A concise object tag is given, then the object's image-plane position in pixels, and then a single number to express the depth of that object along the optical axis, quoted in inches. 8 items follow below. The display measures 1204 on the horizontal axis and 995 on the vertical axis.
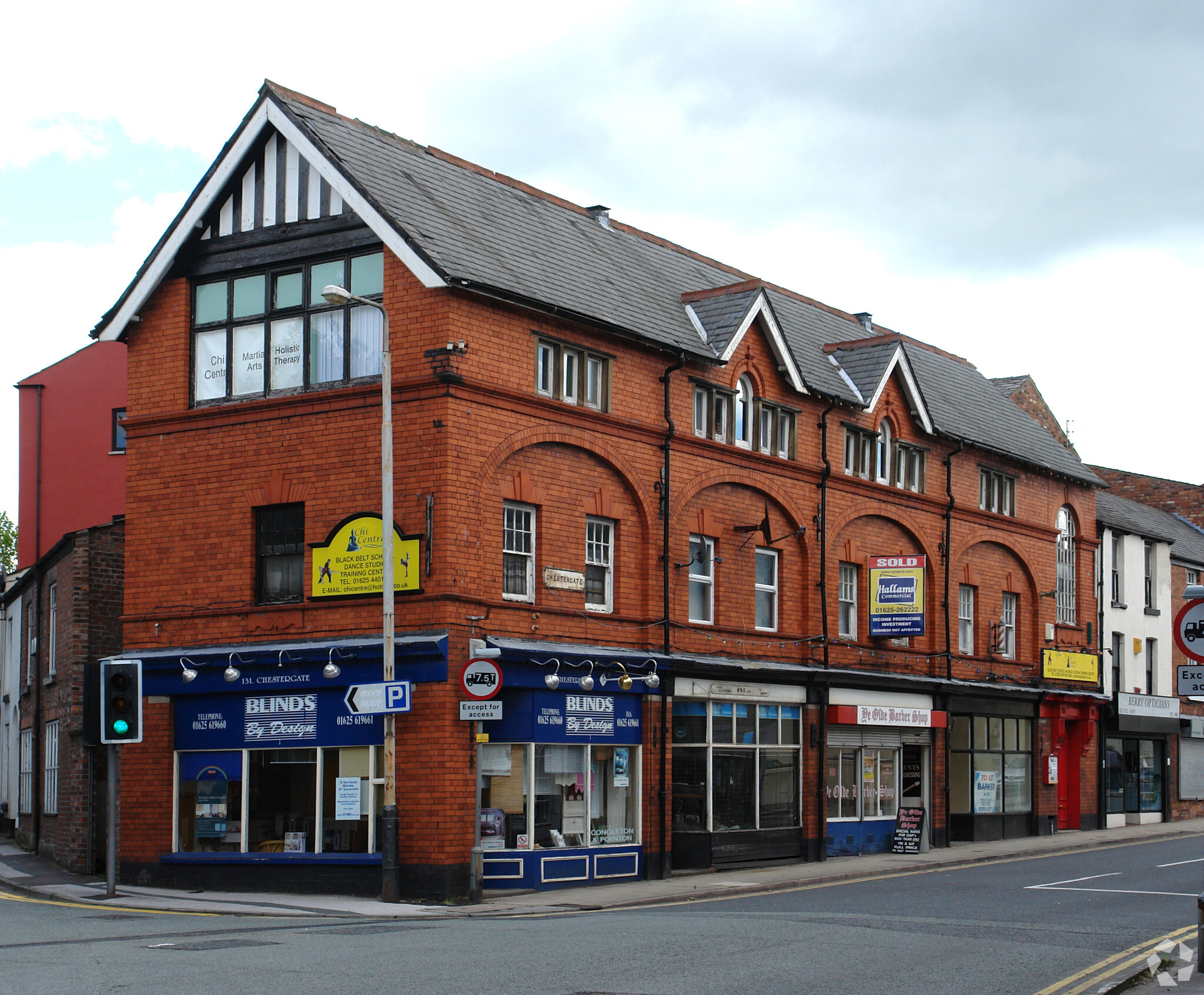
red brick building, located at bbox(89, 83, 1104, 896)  906.1
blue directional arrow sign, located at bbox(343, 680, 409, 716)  841.5
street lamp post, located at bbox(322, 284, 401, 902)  841.5
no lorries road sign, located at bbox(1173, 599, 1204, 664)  532.7
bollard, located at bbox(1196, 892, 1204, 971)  529.0
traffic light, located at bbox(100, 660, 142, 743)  858.1
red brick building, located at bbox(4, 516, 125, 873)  1062.4
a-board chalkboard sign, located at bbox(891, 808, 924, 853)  1251.8
